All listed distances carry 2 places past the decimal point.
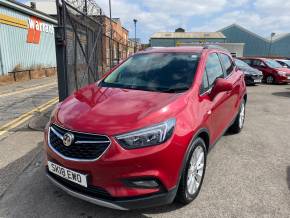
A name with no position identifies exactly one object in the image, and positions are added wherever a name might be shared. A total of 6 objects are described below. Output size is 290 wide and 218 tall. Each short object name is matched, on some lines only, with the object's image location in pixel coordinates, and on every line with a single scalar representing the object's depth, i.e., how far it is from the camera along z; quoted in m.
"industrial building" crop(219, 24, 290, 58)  45.77
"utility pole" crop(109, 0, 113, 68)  10.49
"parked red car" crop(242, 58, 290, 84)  12.97
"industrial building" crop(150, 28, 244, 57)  43.89
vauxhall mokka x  1.99
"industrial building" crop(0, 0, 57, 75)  12.19
